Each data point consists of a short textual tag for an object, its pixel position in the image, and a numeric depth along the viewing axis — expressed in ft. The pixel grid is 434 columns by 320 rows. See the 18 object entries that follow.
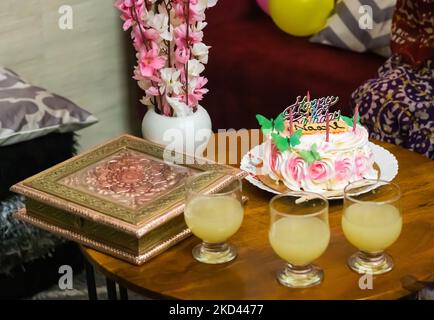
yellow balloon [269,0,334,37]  9.53
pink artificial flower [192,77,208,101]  6.28
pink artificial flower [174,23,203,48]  6.05
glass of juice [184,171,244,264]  5.18
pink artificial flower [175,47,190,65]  6.10
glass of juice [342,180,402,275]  5.02
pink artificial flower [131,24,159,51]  6.06
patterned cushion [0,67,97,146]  7.80
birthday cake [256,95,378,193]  5.81
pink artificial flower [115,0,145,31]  6.00
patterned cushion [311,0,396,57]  9.37
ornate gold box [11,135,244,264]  5.29
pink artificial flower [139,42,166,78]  6.08
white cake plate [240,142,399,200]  6.04
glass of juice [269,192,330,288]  4.89
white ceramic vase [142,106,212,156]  6.33
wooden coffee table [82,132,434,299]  4.96
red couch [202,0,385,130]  9.32
